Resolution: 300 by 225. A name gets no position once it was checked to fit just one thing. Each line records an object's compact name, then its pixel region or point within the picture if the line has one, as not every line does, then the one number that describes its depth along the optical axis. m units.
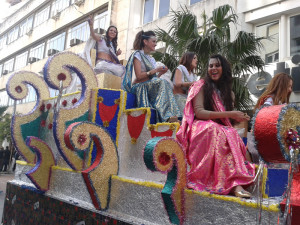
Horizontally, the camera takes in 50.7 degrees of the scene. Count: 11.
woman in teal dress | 3.29
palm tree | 6.20
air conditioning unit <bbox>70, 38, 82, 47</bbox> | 17.01
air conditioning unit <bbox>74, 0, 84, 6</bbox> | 16.98
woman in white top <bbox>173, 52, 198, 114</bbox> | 3.64
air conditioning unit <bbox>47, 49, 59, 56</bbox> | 19.19
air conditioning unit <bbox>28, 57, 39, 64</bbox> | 22.00
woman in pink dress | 1.97
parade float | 1.54
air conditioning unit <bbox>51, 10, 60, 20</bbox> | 19.39
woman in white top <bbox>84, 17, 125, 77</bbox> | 4.26
